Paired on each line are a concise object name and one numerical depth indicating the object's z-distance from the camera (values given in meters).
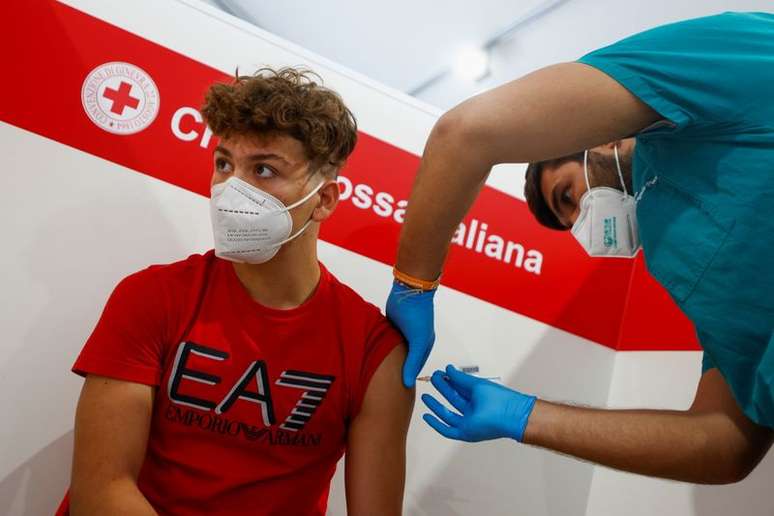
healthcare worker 0.87
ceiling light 3.63
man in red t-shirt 1.03
